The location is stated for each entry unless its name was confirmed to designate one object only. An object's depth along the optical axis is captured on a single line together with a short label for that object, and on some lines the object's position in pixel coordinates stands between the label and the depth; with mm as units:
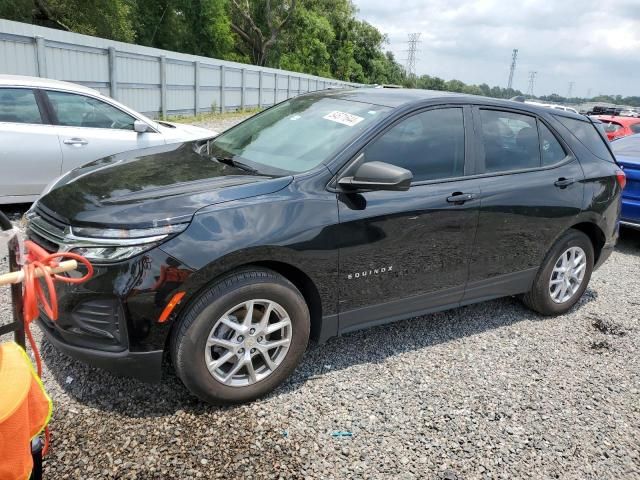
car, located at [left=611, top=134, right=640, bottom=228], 6648
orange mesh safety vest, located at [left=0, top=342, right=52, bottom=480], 1554
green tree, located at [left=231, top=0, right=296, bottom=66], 45188
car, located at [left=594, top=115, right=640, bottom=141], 13422
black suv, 2613
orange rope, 1703
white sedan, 5855
